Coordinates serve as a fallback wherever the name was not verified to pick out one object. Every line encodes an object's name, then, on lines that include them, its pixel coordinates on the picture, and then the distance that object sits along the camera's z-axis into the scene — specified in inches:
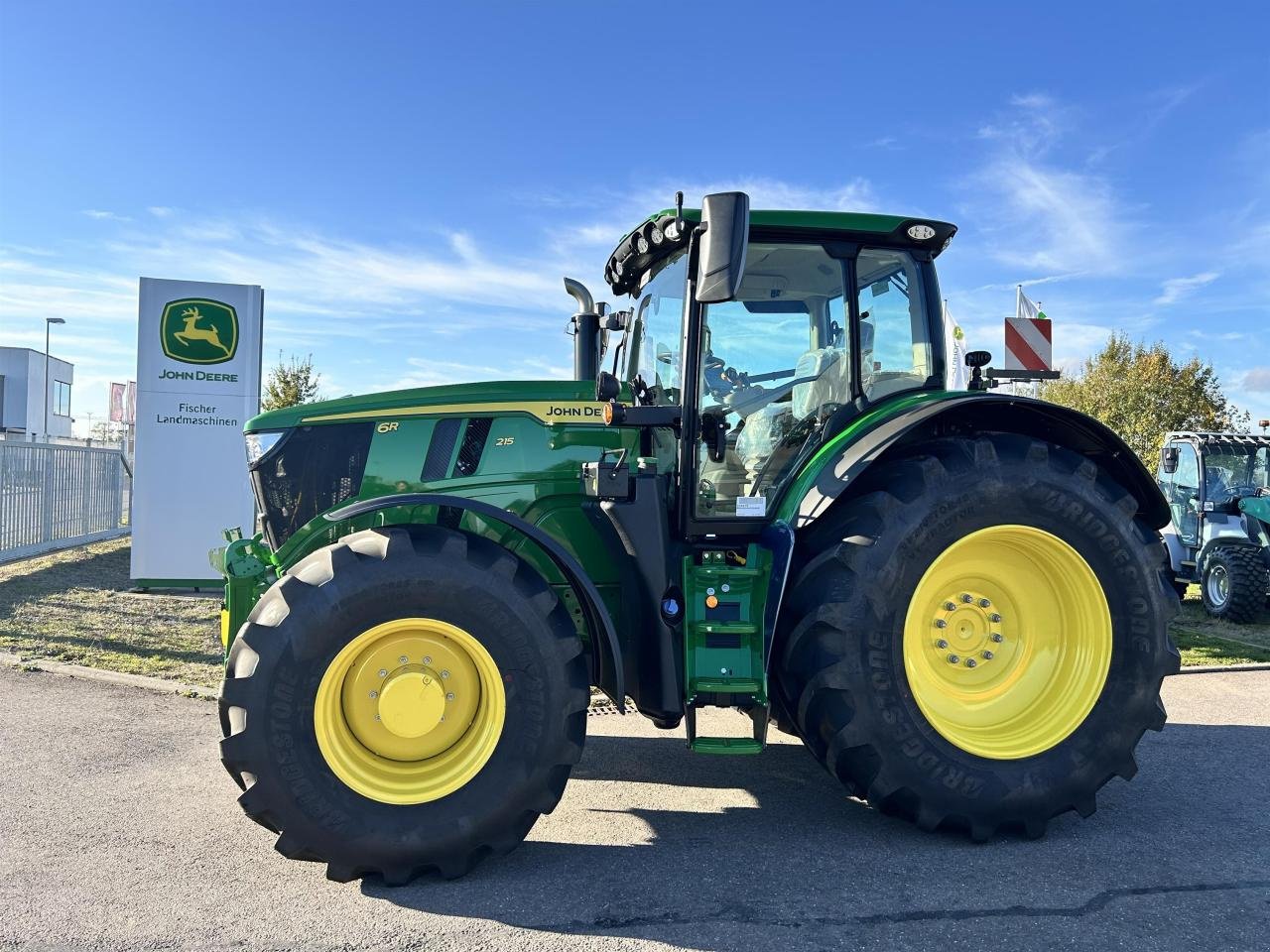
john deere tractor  129.0
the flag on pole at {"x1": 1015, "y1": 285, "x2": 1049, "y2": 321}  390.6
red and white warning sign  285.6
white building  1706.4
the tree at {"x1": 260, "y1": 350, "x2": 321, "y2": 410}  650.8
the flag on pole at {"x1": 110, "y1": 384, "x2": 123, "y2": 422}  1172.1
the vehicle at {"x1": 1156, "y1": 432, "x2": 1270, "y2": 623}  377.1
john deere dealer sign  400.2
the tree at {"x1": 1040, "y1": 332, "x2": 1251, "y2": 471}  895.1
